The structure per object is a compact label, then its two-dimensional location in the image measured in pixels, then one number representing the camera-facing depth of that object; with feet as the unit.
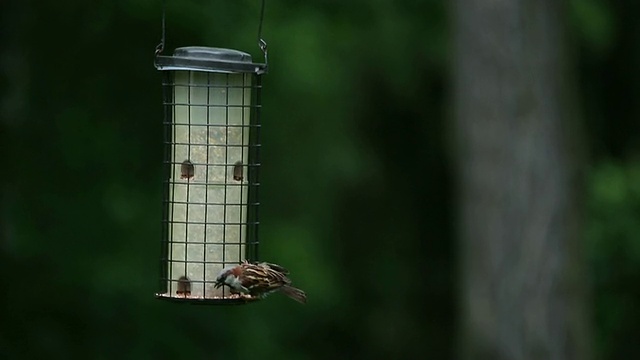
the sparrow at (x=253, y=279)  36.81
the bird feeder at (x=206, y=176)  39.14
